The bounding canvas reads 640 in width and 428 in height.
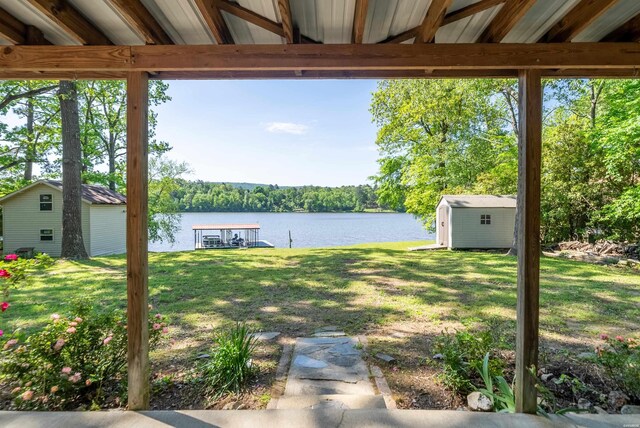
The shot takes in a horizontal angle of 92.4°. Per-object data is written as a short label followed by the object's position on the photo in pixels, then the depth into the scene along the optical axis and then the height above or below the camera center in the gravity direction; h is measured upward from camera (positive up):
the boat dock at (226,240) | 19.59 -1.96
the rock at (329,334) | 3.98 -1.62
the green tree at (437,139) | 14.77 +3.72
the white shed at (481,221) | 12.66 -0.46
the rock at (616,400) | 2.44 -1.54
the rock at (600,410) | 2.26 -1.52
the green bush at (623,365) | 2.42 -1.25
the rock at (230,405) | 2.47 -1.59
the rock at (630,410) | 2.29 -1.51
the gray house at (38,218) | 12.91 -0.31
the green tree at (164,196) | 19.41 +0.95
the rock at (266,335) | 3.94 -1.64
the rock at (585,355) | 3.17 -1.55
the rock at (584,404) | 2.42 -1.56
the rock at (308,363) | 3.09 -1.58
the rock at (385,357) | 3.29 -1.60
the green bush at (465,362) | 2.67 -1.36
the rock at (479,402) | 2.37 -1.51
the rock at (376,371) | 2.94 -1.59
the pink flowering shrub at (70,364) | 2.38 -1.25
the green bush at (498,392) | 2.29 -1.42
